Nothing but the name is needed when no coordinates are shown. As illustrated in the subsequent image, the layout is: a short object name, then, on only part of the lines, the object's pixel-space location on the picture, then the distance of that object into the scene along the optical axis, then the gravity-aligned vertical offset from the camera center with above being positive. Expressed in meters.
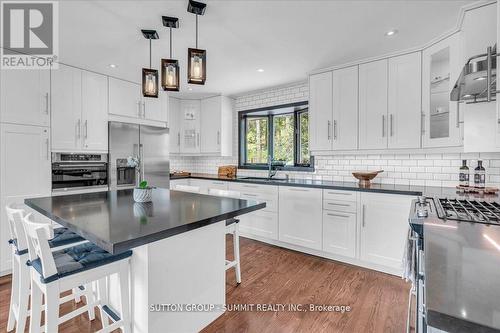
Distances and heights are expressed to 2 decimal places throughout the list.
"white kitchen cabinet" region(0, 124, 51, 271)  2.65 -0.05
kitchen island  1.25 -0.50
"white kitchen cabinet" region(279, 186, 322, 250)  3.11 -0.69
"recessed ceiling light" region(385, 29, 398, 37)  2.36 +1.26
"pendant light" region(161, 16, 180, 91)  1.91 +0.68
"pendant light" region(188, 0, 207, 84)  1.78 +0.70
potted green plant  2.00 -0.24
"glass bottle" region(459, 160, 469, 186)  2.58 -0.10
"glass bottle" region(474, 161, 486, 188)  2.48 -0.12
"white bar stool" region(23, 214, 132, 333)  1.20 -0.57
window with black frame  4.10 +0.47
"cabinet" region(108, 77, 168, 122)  3.65 +0.95
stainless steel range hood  1.59 +0.59
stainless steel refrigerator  3.63 +0.15
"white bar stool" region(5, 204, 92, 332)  1.55 -0.68
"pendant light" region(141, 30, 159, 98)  2.09 +0.68
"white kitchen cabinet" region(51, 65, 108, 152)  3.08 +0.69
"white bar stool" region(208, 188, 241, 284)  2.40 -0.67
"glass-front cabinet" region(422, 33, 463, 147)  2.32 +0.70
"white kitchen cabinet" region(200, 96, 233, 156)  4.62 +0.72
